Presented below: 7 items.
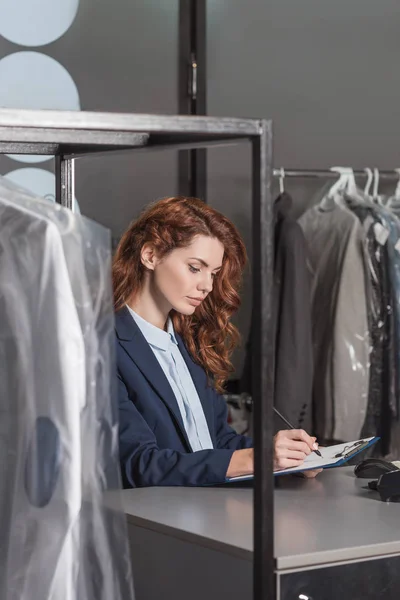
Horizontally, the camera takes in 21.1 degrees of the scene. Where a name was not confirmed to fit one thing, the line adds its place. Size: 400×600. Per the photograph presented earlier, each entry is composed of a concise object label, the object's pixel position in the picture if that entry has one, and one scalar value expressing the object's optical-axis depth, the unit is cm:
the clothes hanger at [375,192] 395
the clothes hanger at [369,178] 396
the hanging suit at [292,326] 361
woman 221
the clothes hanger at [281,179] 382
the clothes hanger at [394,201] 395
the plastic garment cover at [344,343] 367
